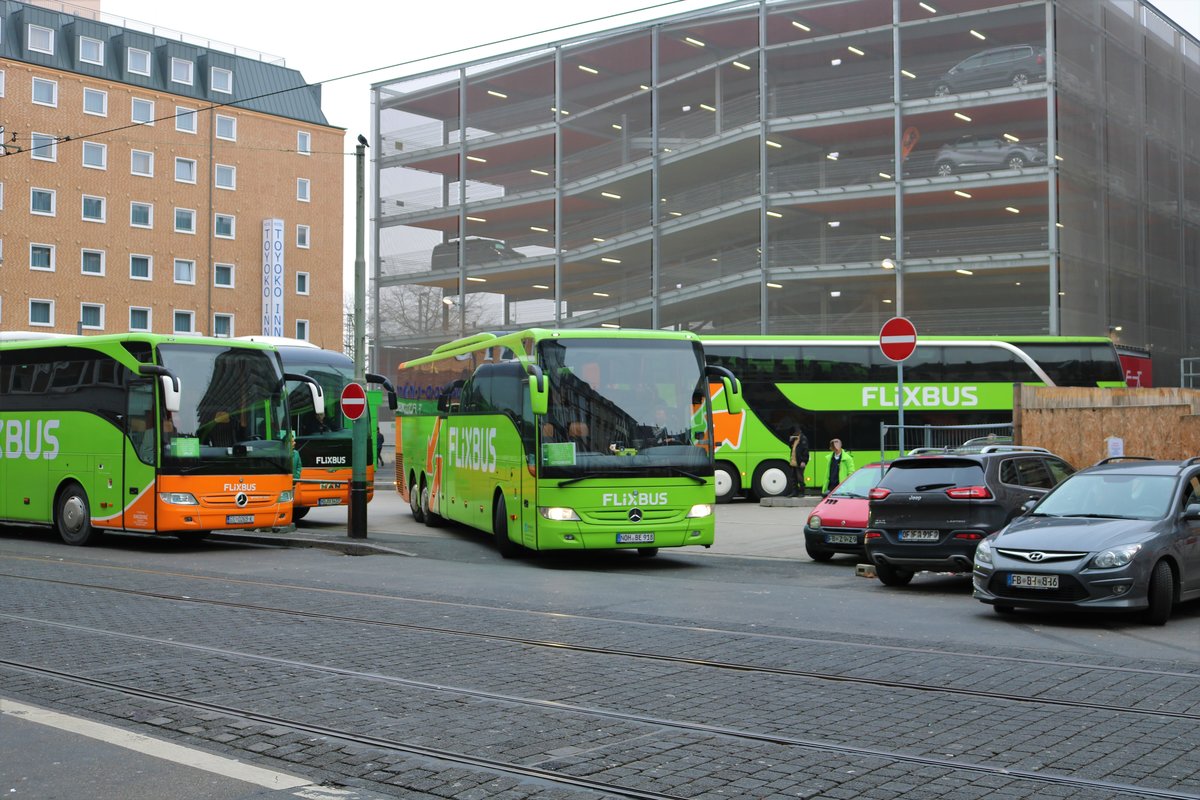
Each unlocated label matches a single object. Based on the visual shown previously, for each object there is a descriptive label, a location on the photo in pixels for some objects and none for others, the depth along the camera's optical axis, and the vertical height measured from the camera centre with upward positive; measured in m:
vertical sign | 68.44 +8.37
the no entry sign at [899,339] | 17.33 +1.25
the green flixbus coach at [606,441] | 17.70 -0.12
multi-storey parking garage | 42.75 +9.67
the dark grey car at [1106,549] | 11.78 -1.10
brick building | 60.47 +12.42
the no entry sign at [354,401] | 21.91 +0.53
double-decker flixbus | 32.31 +1.05
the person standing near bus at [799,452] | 31.64 -0.49
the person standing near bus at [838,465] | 28.00 -0.73
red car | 18.59 -1.32
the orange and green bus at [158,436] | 20.17 -0.06
